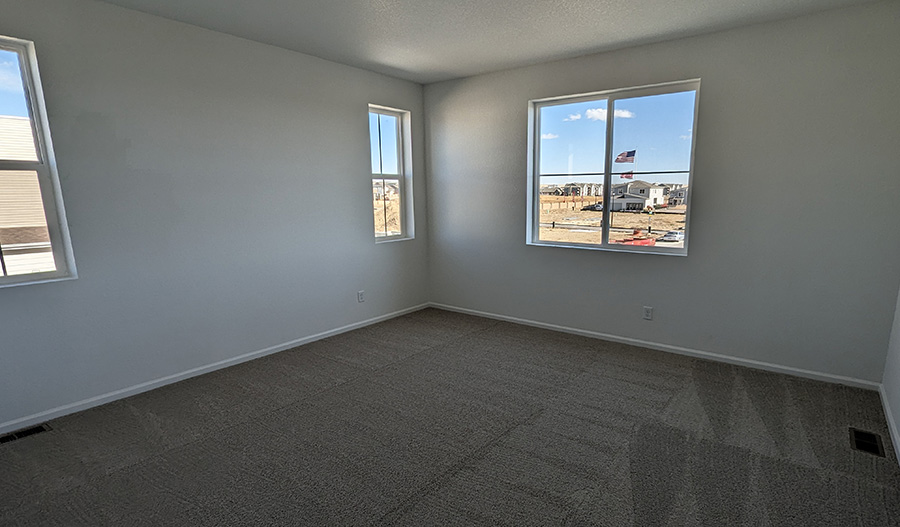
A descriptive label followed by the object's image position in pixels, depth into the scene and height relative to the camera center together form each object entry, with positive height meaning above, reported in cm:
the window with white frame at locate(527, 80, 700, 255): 353 +23
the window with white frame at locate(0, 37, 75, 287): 253 +14
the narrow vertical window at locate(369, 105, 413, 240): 459 +28
